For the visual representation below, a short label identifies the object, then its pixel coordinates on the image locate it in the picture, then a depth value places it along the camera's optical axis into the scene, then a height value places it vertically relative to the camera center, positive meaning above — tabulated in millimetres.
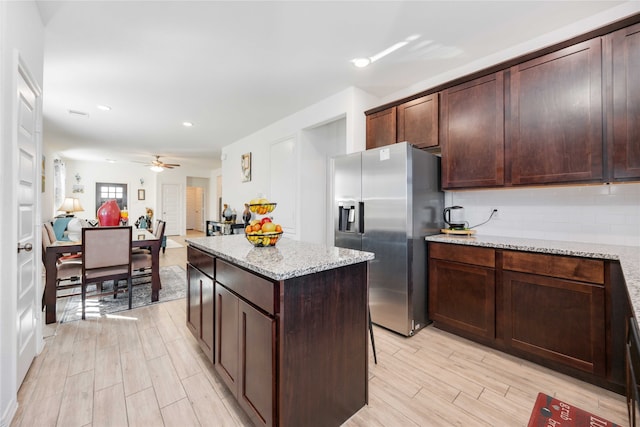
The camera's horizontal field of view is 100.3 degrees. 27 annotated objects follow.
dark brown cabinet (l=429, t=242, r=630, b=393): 1685 -685
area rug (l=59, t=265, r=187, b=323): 2928 -1049
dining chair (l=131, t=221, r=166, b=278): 3353 -560
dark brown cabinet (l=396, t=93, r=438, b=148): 2707 +977
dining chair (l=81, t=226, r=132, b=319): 2748 -421
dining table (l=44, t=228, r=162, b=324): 2662 -482
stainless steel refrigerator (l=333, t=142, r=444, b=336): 2416 -74
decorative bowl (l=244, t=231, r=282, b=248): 1785 -157
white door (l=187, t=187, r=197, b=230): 11750 +267
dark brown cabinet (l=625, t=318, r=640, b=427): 776 -518
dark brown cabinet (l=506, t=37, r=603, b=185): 1870 +725
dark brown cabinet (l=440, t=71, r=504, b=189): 2307 +739
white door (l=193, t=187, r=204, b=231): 11258 +220
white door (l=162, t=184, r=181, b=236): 9482 +292
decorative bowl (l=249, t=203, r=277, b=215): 1927 +53
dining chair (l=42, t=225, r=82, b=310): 2776 -570
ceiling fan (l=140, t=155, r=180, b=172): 6449 +1207
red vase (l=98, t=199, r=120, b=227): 3154 +17
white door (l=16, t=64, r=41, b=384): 1642 -7
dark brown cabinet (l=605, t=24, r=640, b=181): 1713 +709
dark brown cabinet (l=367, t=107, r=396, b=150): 3031 +1013
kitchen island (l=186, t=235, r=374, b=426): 1175 -583
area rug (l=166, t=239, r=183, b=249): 7230 -833
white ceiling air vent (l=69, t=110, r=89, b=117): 4082 +1601
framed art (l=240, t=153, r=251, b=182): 5500 +1008
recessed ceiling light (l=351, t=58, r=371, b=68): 2652 +1532
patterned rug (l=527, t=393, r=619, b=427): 1435 -1136
